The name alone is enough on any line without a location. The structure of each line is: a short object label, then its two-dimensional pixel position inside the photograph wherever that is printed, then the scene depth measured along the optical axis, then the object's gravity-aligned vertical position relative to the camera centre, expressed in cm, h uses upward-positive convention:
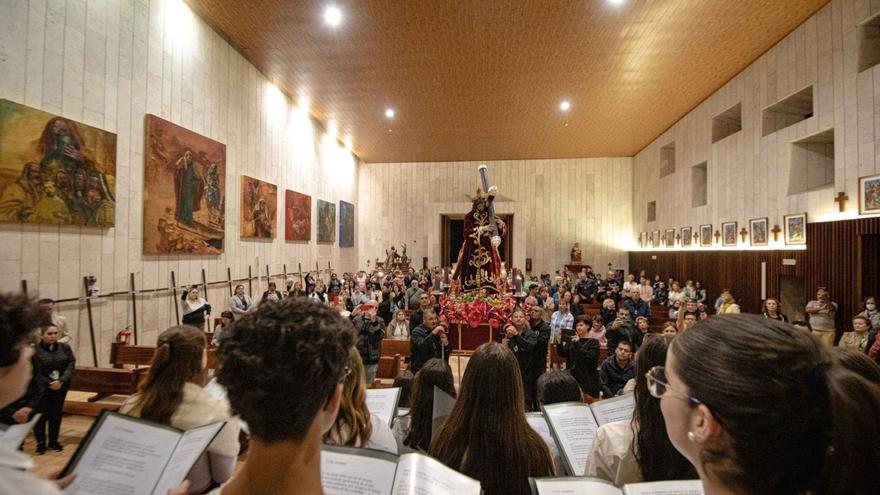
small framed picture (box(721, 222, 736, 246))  1228 +68
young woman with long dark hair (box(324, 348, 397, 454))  196 -77
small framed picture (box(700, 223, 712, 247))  1366 +69
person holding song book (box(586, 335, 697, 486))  166 -78
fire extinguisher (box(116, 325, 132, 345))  742 -148
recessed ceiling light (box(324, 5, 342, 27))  896 +508
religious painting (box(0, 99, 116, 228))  573 +118
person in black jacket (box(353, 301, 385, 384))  651 -127
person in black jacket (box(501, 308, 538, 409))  546 -117
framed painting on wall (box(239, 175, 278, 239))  1136 +122
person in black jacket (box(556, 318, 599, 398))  552 -139
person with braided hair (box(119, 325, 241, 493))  189 -69
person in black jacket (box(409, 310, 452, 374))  565 -118
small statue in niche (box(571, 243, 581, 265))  2069 +1
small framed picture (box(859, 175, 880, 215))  742 +112
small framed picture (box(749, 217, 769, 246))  1076 +66
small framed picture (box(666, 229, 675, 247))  1656 +73
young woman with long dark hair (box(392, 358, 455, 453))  266 -95
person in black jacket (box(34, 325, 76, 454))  448 -135
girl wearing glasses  78 -32
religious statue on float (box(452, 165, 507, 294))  970 +10
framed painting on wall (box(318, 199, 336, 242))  1666 +128
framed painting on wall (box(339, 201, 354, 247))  1922 +133
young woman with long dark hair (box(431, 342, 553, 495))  187 -82
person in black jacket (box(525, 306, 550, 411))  554 -132
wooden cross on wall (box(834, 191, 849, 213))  812 +111
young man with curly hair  90 -29
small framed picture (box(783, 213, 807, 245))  936 +65
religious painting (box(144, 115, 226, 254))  818 +127
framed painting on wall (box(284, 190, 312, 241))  1384 +123
